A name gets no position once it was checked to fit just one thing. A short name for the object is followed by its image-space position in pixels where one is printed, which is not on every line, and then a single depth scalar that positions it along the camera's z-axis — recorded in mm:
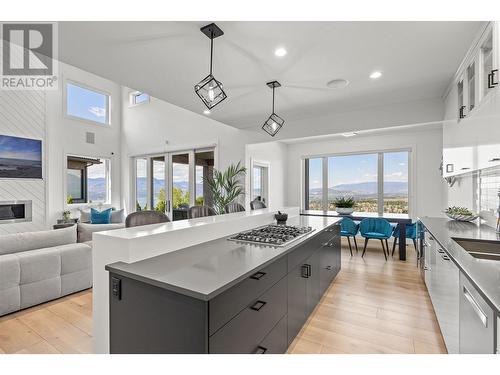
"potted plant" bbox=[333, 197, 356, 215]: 5296
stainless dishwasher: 1043
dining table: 4480
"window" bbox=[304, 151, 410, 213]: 5930
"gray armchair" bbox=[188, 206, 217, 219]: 3423
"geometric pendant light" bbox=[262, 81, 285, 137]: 3283
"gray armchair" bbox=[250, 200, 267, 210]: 4543
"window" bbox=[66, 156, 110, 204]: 6375
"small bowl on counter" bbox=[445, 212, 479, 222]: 2811
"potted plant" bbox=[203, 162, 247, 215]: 5090
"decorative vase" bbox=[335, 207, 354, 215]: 5284
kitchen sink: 1871
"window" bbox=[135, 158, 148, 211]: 7188
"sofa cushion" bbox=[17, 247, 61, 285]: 2553
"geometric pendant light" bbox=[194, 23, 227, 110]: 2043
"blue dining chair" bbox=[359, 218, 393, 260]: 4395
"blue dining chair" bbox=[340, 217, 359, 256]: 4660
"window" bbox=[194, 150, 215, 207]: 5996
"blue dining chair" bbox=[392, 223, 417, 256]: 4637
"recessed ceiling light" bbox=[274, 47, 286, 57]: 2369
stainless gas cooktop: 2004
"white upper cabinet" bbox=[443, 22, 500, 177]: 1766
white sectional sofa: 2486
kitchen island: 1136
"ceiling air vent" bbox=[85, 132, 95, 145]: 6645
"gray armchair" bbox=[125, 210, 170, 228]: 2418
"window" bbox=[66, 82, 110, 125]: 6344
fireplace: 5117
